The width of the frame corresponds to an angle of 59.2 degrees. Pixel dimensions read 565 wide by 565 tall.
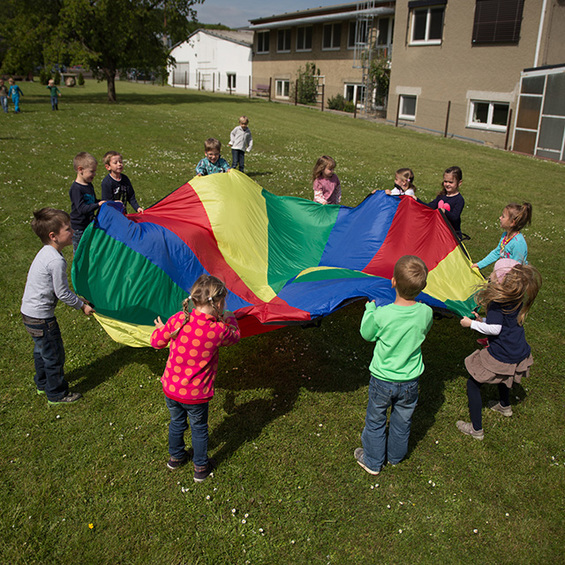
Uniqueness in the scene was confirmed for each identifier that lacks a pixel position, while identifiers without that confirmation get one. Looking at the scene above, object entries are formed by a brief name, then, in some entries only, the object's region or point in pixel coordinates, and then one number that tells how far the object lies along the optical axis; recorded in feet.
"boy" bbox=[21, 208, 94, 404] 14.48
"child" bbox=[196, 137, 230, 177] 27.27
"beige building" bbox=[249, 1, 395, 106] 104.01
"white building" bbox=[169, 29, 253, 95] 149.89
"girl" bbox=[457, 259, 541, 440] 13.32
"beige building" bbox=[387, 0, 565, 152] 70.59
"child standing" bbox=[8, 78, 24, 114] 72.23
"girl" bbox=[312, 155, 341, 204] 25.35
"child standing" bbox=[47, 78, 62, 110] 74.71
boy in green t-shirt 12.31
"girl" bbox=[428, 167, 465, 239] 21.98
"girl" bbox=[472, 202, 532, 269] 17.06
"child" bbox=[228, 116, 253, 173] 42.39
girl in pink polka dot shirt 11.92
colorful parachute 15.51
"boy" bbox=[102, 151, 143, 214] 21.18
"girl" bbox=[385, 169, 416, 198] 23.06
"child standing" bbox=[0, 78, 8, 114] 72.09
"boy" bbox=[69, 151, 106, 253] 18.78
